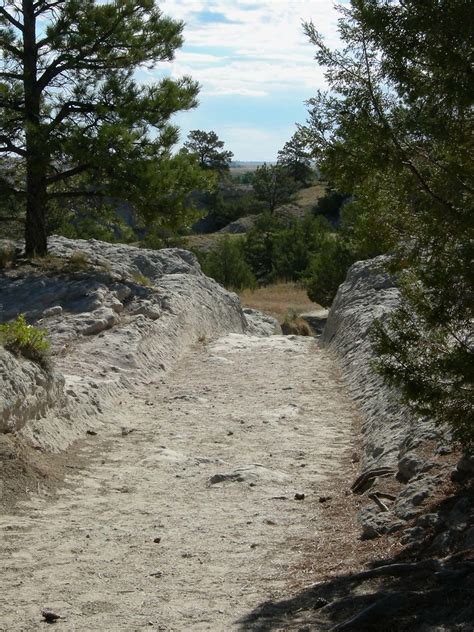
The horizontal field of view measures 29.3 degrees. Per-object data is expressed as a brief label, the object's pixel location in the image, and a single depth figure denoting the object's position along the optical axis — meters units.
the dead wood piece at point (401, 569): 4.86
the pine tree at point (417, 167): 5.48
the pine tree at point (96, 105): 16.27
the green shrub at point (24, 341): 8.80
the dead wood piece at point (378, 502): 6.55
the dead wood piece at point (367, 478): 7.48
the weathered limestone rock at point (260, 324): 22.58
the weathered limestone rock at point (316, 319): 26.36
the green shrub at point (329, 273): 29.70
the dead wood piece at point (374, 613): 4.23
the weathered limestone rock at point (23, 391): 8.02
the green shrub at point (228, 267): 38.91
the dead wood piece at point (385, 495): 6.84
